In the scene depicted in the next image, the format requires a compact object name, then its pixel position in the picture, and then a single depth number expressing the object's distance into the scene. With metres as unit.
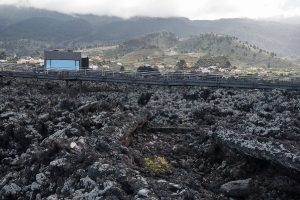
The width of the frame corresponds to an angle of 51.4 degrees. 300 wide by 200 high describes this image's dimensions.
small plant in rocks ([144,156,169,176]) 8.29
